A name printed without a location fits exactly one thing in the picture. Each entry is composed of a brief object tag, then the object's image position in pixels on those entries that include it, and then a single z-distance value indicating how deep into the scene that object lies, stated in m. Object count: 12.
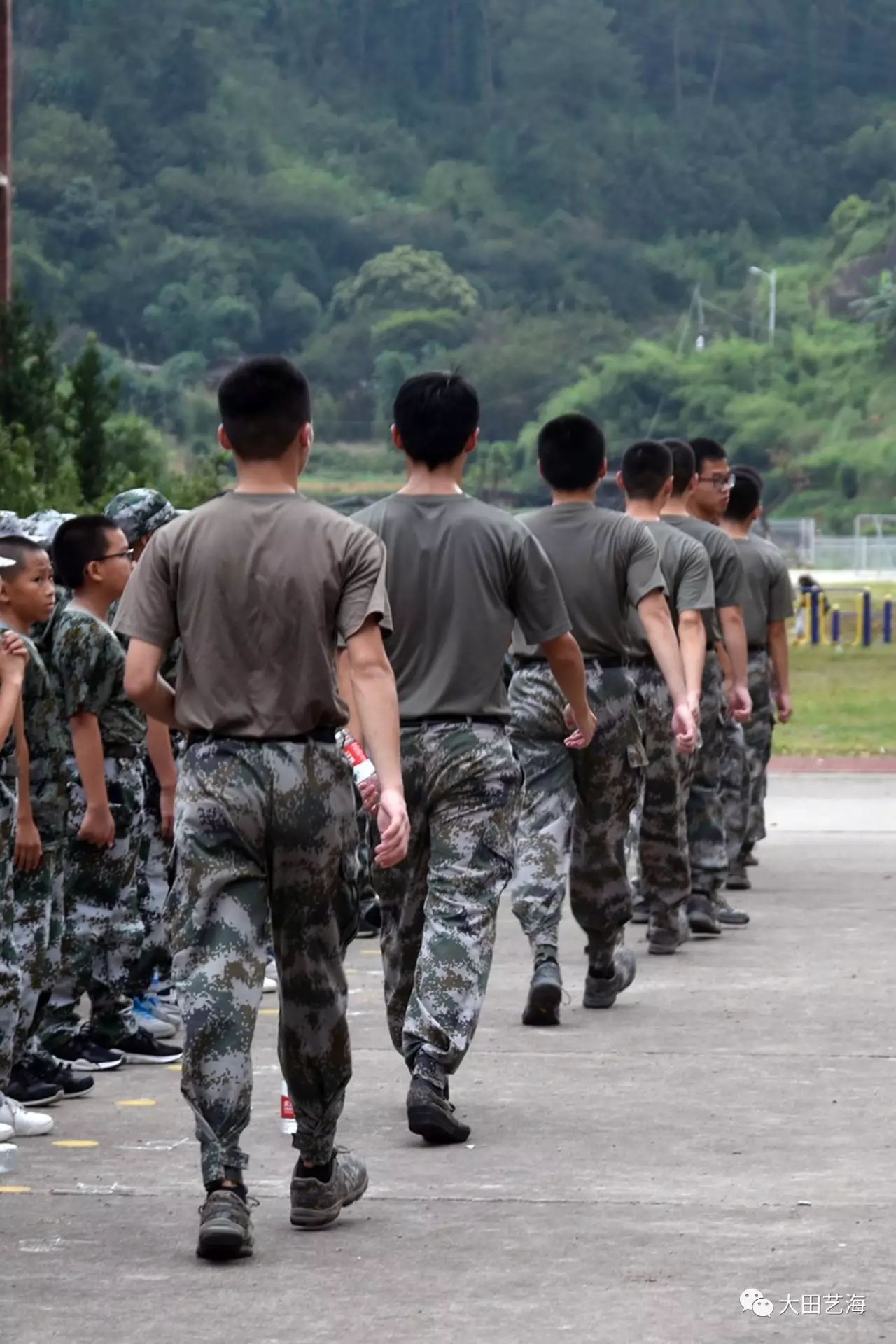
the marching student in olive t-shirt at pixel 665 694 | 16.40
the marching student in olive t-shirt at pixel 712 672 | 18.15
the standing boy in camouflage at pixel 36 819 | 11.37
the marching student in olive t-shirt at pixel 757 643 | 20.17
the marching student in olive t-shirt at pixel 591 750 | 14.13
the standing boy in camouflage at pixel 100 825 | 12.40
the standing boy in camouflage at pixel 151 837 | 13.95
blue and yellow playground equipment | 74.23
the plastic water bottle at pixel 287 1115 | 9.52
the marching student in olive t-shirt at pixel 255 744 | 9.08
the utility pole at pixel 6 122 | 51.63
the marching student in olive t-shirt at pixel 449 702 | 11.41
